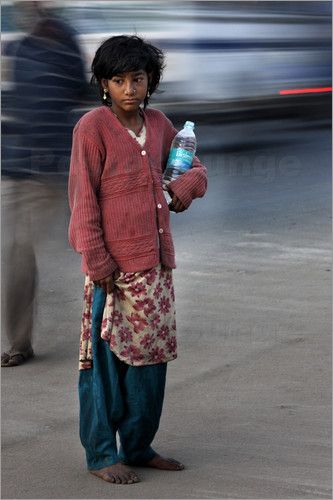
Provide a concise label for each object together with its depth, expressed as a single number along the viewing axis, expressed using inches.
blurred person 385.6
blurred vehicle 709.6
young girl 273.0
